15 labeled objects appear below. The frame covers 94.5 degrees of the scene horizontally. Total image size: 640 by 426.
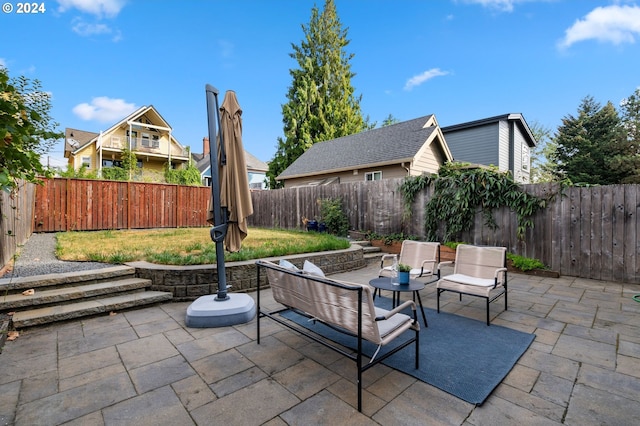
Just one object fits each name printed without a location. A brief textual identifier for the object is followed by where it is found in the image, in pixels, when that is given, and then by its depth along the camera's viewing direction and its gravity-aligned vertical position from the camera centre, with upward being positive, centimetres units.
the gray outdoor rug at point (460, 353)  227 -132
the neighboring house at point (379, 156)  1228 +262
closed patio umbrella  363 +30
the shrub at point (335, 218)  1001 -19
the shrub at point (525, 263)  611 -107
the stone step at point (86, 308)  330 -117
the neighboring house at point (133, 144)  2219 +545
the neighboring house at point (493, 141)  1524 +389
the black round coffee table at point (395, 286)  331 -86
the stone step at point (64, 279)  364 -88
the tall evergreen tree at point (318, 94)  2273 +944
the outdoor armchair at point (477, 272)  378 -89
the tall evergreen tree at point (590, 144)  1858 +450
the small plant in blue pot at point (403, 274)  348 -73
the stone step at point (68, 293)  344 -103
